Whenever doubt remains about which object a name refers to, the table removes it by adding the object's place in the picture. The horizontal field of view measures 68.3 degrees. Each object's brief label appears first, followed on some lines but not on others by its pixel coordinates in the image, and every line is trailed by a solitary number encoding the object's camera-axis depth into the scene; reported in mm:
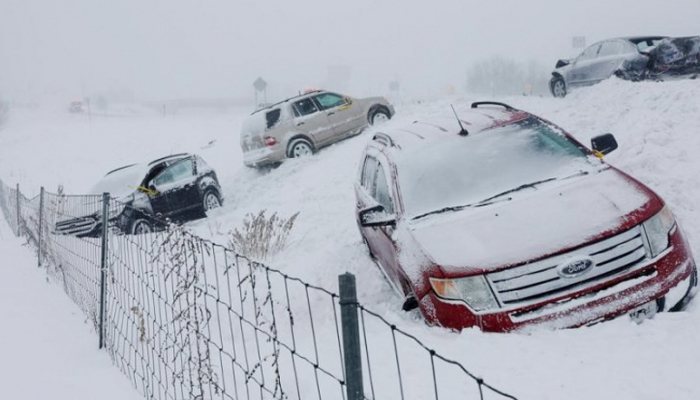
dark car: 11180
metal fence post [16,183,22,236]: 10680
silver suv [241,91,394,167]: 14727
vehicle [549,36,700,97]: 12469
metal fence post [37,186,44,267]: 7695
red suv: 3545
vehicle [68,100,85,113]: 57250
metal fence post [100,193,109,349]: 4484
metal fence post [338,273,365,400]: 1748
